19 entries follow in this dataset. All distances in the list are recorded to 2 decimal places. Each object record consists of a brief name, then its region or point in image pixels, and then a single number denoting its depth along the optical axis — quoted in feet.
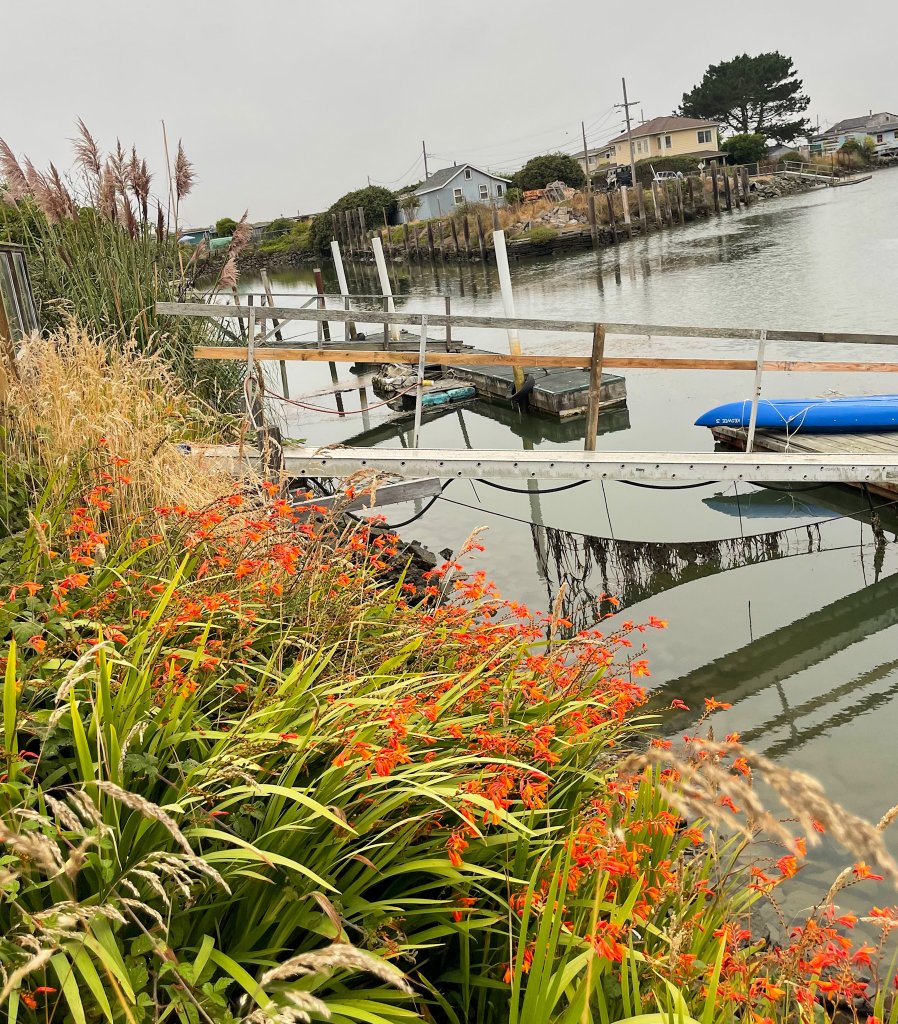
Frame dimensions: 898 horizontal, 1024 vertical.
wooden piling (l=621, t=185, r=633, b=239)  157.02
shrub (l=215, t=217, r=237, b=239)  209.12
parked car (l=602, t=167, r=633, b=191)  232.41
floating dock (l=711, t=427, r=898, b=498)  28.25
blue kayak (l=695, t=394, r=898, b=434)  30.60
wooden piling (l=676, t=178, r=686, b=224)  176.14
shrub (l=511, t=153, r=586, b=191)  218.38
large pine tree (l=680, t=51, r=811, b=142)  288.10
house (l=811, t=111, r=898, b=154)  322.75
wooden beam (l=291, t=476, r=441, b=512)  22.47
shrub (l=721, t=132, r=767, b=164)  247.70
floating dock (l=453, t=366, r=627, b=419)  45.78
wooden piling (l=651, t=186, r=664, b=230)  174.12
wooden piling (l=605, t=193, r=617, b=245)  155.68
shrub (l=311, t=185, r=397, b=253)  229.86
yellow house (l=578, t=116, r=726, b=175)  250.37
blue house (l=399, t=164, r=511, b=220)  220.02
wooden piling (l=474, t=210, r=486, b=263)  156.97
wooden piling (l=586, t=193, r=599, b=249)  146.41
